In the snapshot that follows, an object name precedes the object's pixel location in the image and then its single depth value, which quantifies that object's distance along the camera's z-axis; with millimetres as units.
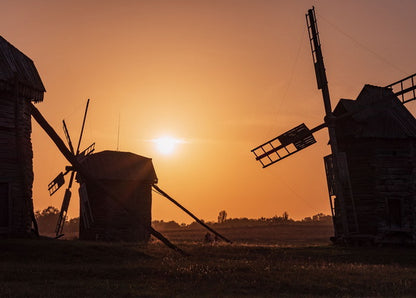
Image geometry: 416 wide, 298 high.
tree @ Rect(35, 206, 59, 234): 134875
